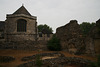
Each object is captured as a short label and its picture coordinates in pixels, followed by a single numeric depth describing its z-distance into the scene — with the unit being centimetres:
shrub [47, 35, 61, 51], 1747
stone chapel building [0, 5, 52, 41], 2194
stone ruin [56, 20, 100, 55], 1357
